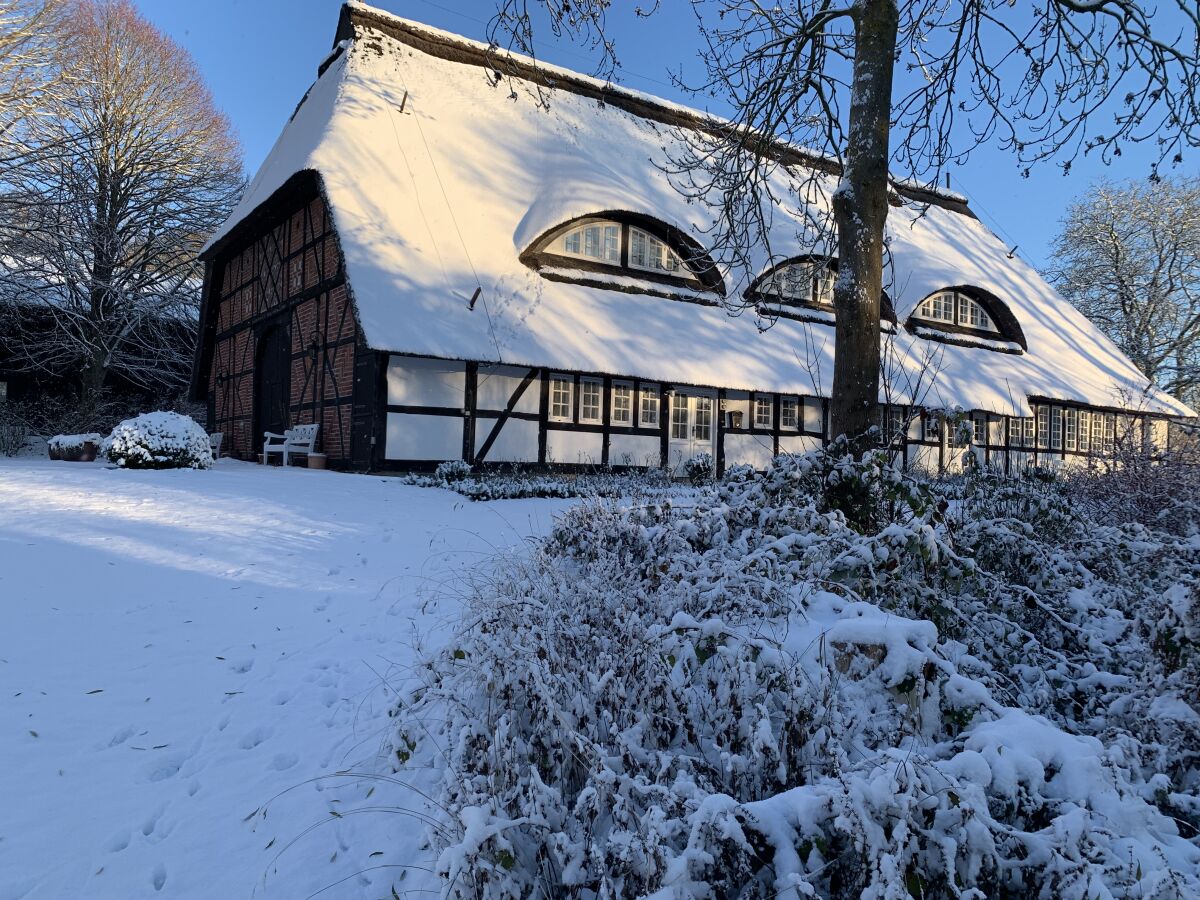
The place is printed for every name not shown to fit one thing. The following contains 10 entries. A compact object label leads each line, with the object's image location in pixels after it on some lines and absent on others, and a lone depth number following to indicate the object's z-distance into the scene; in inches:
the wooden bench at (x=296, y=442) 530.9
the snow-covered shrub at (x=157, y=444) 422.0
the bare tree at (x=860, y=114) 186.9
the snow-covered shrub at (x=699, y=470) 529.0
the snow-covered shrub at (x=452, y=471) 442.9
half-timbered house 485.1
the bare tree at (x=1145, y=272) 1024.2
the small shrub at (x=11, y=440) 598.5
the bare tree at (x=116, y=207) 634.2
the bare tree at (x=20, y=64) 547.5
